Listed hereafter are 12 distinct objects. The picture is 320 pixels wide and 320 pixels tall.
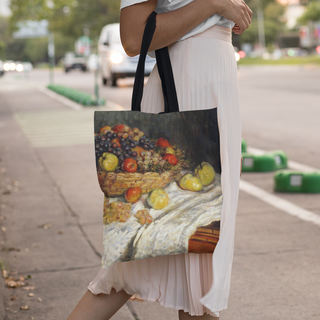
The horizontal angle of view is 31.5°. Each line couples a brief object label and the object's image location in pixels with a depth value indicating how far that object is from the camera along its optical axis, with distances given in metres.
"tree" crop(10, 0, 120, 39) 61.28
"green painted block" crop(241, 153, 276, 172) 6.80
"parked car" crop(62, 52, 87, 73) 59.66
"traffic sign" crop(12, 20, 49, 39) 19.25
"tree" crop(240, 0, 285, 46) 98.31
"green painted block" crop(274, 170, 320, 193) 5.61
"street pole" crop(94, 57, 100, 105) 15.68
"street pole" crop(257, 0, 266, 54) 97.19
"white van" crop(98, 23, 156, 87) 23.14
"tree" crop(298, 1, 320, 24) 54.38
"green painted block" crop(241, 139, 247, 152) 7.30
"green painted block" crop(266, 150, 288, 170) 6.94
